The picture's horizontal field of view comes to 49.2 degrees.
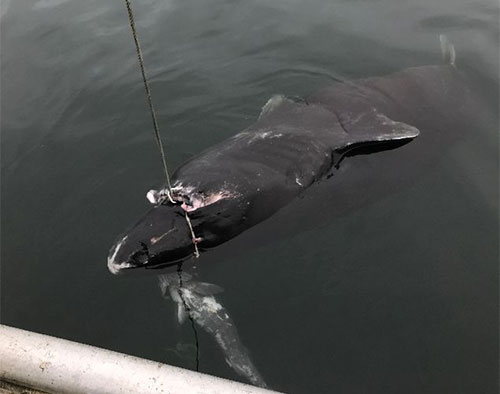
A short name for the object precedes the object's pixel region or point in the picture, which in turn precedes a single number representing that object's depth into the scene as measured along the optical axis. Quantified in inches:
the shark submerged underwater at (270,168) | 139.9
